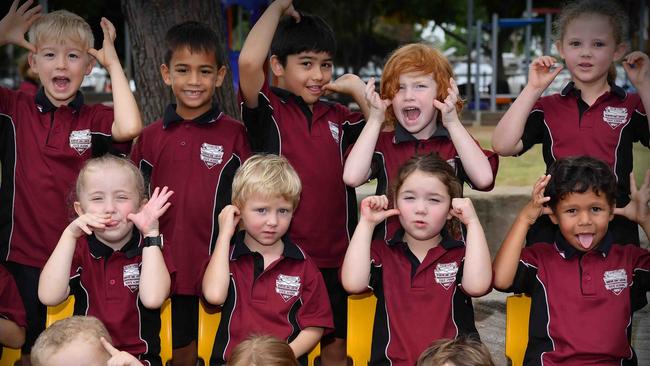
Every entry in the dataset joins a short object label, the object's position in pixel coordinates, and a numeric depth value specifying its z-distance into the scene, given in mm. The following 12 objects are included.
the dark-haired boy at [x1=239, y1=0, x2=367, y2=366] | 4105
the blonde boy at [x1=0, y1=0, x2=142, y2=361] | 3969
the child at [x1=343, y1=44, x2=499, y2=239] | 3779
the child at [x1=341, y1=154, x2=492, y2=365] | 3457
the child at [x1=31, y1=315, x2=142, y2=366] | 3109
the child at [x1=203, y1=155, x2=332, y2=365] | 3533
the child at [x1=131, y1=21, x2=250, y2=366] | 3980
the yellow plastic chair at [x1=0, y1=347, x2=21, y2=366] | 3709
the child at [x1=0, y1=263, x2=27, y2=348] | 3693
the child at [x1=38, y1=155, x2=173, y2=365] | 3496
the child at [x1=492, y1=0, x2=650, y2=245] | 3852
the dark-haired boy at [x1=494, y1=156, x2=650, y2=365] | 3441
